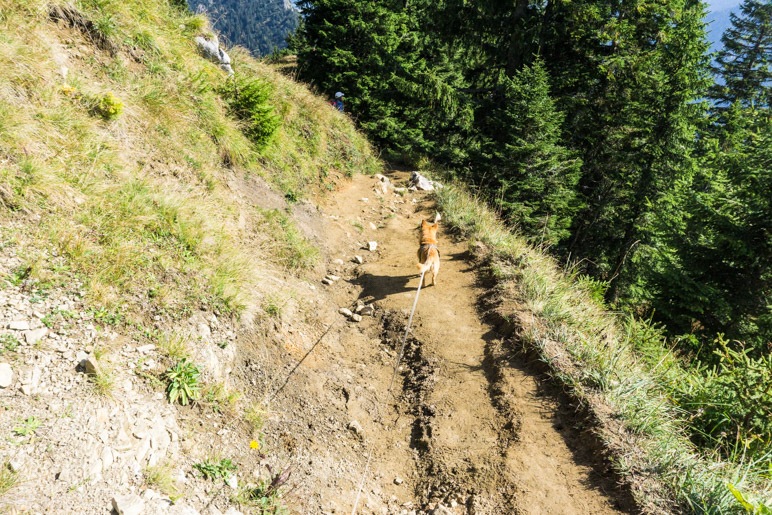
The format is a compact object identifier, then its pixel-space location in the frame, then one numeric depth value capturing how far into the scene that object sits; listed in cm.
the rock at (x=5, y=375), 277
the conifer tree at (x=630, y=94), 1276
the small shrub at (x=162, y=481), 302
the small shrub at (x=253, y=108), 918
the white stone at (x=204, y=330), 440
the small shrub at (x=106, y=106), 547
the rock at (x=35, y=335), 311
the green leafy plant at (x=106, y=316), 362
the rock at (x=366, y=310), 752
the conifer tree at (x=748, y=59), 3094
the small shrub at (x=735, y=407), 454
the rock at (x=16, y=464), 247
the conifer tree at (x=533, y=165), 1150
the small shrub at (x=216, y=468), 343
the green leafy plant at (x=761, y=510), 307
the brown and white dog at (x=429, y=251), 764
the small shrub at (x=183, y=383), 367
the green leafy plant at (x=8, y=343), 295
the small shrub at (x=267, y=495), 350
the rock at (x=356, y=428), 504
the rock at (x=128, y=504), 267
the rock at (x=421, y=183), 1427
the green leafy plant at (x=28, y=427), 263
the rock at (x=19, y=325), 308
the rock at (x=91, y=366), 319
